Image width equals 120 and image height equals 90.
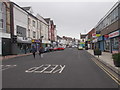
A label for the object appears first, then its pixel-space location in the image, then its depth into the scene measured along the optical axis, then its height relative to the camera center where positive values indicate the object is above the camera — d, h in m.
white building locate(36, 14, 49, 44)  31.53 +4.39
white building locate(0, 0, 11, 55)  15.69 +2.61
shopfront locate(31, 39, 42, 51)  24.94 +0.28
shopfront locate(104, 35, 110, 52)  18.87 -0.20
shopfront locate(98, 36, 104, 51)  22.27 +0.14
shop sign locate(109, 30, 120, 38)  13.32 +1.49
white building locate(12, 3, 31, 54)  18.31 +3.16
